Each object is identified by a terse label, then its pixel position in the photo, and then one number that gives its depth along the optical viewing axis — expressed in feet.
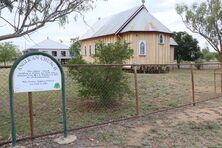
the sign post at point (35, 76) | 11.15
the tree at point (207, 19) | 73.12
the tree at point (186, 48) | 90.10
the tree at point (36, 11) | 16.12
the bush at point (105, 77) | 18.01
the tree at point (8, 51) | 94.15
